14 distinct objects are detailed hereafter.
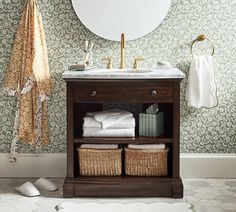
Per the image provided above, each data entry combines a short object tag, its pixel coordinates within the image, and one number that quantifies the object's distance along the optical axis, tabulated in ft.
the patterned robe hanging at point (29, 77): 13.89
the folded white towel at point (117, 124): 13.05
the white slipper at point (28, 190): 13.04
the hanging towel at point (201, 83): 13.96
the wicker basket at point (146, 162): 13.16
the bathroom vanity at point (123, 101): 12.75
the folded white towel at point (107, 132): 13.06
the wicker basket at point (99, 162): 13.19
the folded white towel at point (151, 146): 13.15
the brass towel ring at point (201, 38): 14.08
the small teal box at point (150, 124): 13.32
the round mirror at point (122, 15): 14.02
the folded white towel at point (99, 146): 13.19
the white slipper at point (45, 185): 13.52
